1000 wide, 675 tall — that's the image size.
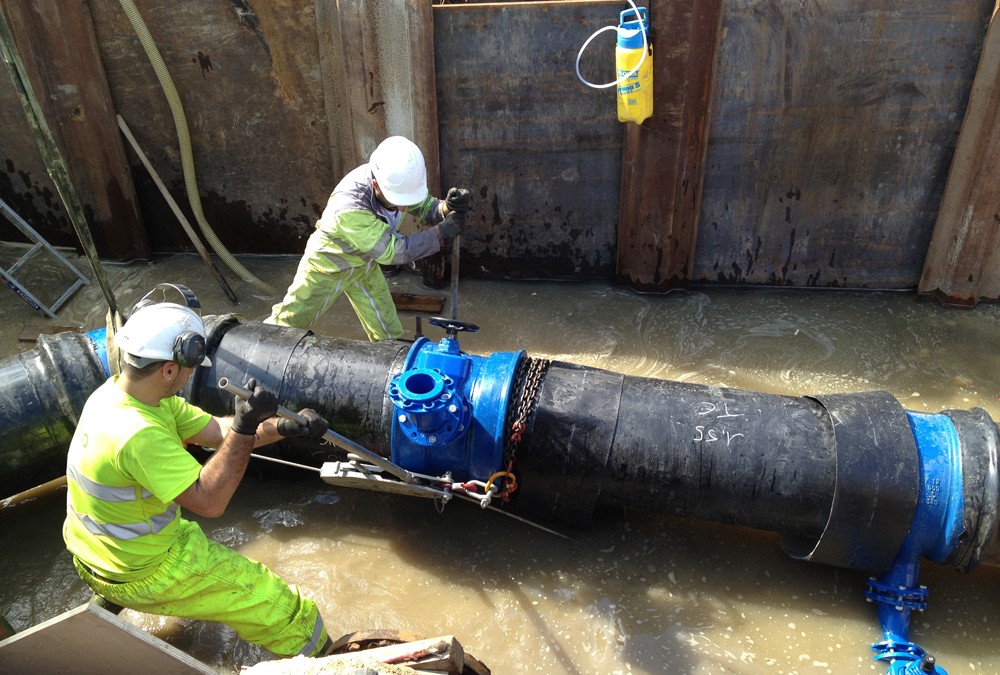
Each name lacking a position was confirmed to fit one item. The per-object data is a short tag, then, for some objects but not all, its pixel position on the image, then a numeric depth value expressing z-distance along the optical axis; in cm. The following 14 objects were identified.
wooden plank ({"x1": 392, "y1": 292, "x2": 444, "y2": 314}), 554
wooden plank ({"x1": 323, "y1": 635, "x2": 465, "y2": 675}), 271
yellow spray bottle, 442
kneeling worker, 260
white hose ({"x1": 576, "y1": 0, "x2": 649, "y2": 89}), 442
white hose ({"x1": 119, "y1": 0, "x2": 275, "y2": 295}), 512
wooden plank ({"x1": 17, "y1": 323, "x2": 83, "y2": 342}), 534
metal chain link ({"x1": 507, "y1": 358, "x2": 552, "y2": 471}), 335
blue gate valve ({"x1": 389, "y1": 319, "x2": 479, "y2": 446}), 318
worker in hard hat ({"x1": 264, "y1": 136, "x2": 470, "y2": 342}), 407
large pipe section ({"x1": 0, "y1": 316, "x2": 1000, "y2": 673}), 314
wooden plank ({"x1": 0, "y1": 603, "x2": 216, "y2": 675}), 257
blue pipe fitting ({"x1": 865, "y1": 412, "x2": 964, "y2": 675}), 309
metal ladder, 551
